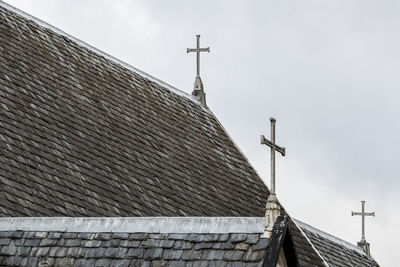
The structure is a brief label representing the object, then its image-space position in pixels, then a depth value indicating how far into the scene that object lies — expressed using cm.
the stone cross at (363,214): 3030
